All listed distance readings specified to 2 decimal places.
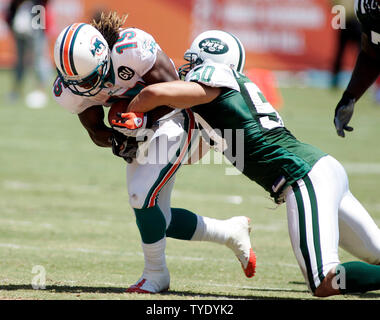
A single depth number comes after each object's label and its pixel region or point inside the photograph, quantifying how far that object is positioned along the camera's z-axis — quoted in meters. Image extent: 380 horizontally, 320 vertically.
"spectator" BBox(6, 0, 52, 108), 28.89
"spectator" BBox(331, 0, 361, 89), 35.22
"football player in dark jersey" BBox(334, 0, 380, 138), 9.24
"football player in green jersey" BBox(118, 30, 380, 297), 7.90
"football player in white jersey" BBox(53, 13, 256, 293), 8.43
